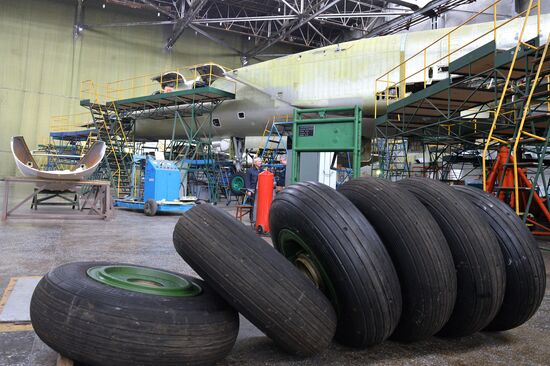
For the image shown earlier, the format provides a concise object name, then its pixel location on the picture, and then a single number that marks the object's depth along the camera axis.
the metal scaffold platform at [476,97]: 6.85
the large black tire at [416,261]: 2.41
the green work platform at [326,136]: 7.14
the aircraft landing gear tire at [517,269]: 2.70
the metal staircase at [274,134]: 14.34
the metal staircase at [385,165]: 13.80
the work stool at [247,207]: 9.21
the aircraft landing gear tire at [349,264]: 2.32
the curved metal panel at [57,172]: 9.14
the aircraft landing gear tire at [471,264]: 2.54
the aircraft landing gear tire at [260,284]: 2.19
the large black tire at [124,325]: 1.96
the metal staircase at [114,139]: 18.20
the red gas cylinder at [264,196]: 8.20
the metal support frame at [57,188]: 8.50
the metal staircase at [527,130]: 6.39
